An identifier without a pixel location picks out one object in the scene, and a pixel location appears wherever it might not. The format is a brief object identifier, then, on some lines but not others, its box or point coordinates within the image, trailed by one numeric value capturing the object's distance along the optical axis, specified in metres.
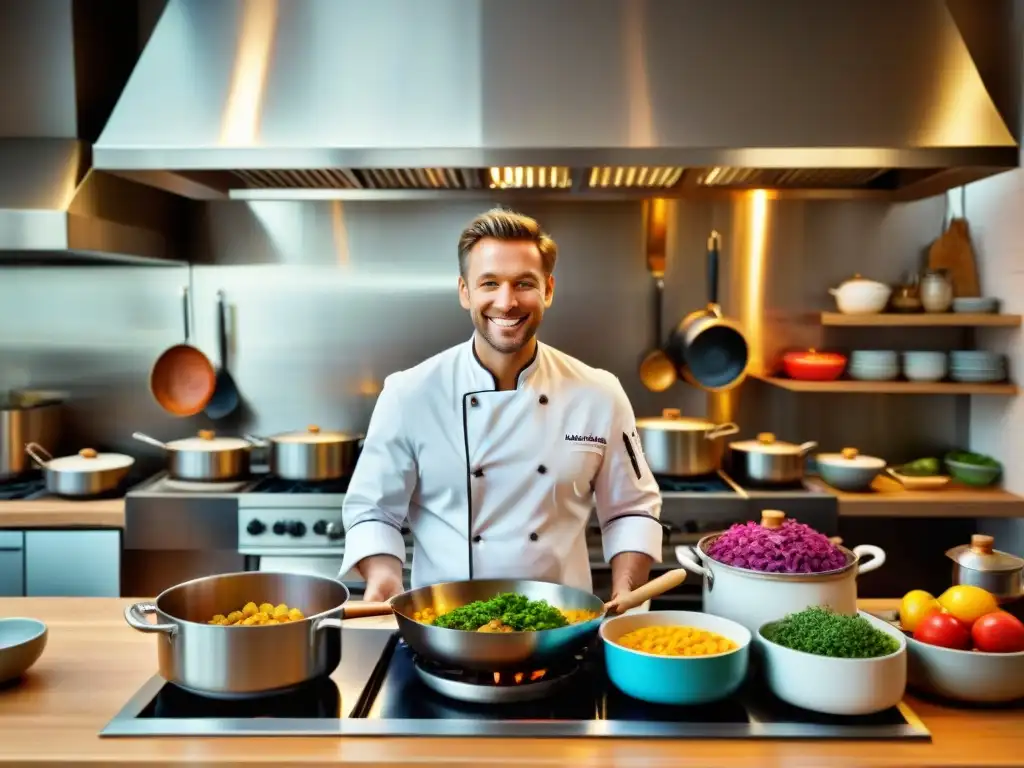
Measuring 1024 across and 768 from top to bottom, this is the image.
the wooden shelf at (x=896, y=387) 3.46
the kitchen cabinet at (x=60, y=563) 3.23
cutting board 3.72
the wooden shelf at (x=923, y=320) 3.40
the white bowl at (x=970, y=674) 1.55
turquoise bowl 1.51
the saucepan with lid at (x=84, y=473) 3.34
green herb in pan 1.57
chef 2.35
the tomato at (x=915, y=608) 1.72
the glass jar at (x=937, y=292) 3.60
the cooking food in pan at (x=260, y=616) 1.62
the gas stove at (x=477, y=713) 1.47
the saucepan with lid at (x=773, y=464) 3.38
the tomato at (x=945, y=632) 1.62
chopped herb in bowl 1.51
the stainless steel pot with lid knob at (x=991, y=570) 1.81
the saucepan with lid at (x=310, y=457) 3.44
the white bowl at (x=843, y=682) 1.49
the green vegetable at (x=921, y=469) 3.67
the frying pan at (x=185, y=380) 3.81
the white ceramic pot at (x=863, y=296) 3.63
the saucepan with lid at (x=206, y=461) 3.43
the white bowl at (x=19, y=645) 1.64
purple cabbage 1.67
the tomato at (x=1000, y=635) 1.57
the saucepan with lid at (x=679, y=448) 3.46
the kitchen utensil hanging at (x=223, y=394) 3.90
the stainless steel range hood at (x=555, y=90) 2.84
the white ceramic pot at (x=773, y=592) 1.66
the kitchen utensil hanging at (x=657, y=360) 3.85
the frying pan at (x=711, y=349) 3.75
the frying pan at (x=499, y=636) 1.52
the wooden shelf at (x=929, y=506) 3.30
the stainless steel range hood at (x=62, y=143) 3.06
